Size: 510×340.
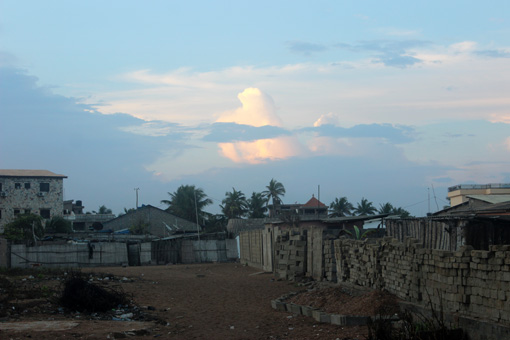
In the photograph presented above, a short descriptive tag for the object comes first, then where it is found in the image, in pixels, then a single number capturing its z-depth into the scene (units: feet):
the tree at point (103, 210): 330.34
